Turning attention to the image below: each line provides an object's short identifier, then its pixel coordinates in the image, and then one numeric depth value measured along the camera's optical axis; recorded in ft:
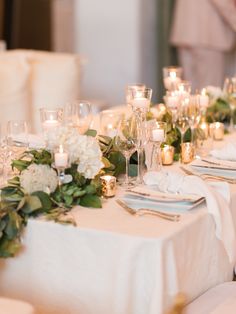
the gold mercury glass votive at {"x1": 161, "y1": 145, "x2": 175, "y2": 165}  8.57
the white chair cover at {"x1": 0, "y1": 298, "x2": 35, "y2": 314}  5.91
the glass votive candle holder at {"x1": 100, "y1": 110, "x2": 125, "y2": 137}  9.47
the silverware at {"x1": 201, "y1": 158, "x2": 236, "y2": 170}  8.03
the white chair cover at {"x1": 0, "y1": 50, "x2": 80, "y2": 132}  13.76
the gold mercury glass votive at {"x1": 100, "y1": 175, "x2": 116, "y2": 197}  7.22
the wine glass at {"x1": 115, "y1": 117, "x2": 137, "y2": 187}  7.47
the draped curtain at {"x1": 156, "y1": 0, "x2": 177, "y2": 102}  20.56
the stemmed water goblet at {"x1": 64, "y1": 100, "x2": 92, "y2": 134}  8.59
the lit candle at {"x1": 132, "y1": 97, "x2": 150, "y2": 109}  8.18
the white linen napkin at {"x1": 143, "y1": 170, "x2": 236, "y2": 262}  6.83
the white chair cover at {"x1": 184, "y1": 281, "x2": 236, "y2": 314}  6.45
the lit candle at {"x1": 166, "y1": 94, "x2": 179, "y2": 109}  9.36
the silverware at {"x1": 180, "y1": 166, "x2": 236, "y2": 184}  7.85
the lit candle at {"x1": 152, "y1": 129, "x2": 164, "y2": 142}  7.75
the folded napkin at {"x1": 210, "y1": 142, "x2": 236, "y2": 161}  8.60
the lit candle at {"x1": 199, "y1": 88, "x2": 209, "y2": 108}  9.48
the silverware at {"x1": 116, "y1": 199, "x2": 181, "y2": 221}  6.54
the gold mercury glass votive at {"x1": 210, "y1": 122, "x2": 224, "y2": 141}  10.16
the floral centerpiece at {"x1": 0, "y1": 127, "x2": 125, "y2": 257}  6.41
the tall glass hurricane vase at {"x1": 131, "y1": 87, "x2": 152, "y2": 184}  7.52
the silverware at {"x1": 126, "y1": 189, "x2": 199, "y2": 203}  6.77
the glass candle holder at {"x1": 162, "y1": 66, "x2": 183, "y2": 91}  10.64
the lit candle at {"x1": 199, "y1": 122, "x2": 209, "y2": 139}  9.76
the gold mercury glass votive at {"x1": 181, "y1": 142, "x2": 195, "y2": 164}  8.76
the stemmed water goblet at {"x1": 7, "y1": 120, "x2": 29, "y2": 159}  7.84
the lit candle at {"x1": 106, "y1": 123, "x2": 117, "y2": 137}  8.40
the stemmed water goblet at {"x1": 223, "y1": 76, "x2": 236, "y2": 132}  11.12
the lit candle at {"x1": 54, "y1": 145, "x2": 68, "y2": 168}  6.69
